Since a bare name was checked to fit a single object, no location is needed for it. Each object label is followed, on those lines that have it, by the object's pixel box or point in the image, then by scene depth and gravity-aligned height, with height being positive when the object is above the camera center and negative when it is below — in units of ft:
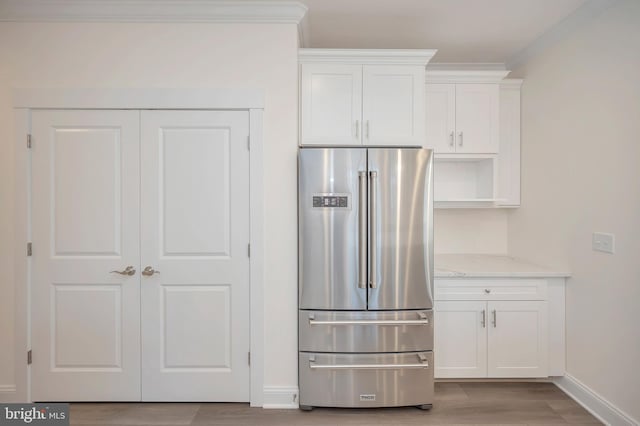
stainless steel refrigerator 7.62 -1.37
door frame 7.77 +0.92
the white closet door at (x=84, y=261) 7.89 -1.16
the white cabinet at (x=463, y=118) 9.77 +2.62
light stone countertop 8.63 -1.47
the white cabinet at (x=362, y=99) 8.18 +2.62
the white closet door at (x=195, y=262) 7.91 -1.18
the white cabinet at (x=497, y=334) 8.66 -3.04
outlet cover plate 7.29 -0.65
